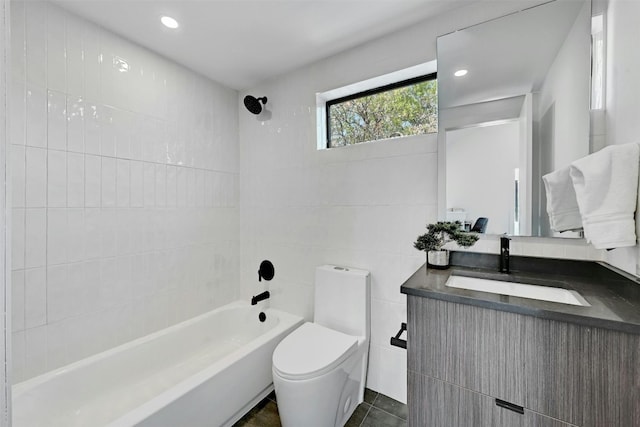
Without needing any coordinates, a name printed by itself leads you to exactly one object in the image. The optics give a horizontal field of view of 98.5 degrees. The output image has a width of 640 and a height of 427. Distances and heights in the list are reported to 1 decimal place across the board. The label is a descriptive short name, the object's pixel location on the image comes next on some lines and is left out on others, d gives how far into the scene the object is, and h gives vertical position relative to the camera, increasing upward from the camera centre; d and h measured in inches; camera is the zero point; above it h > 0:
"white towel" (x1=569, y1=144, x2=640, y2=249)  36.8 +2.5
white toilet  55.4 -31.5
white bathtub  53.7 -39.7
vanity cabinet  32.4 -20.8
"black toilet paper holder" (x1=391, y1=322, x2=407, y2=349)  51.6 -24.7
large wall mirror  52.8 +21.4
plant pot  59.0 -9.9
